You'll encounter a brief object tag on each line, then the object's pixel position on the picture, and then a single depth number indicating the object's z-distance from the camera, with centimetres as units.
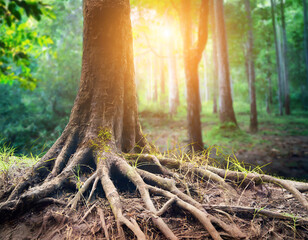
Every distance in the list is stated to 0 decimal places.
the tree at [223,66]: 1086
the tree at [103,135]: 241
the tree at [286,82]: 1962
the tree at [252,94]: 1129
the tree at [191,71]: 575
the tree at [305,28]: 1708
